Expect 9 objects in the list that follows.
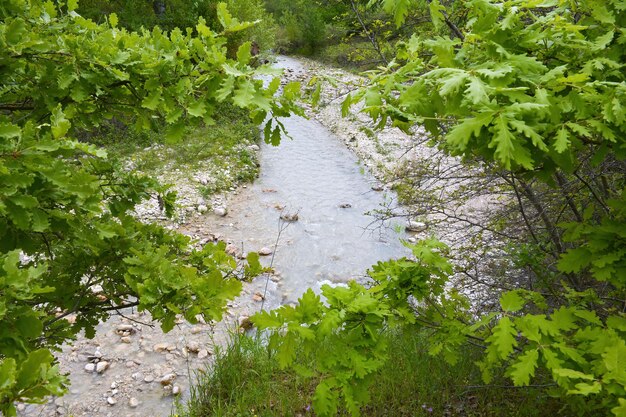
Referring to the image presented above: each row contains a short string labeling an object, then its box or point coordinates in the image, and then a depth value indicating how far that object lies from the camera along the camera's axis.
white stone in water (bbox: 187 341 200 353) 4.86
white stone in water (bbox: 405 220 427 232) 7.33
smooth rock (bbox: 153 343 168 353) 4.91
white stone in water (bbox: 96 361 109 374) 4.57
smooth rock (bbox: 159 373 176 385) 4.40
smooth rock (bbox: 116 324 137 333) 5.16
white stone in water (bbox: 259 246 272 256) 6.94
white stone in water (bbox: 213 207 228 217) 8.02
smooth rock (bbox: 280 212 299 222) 7.88
